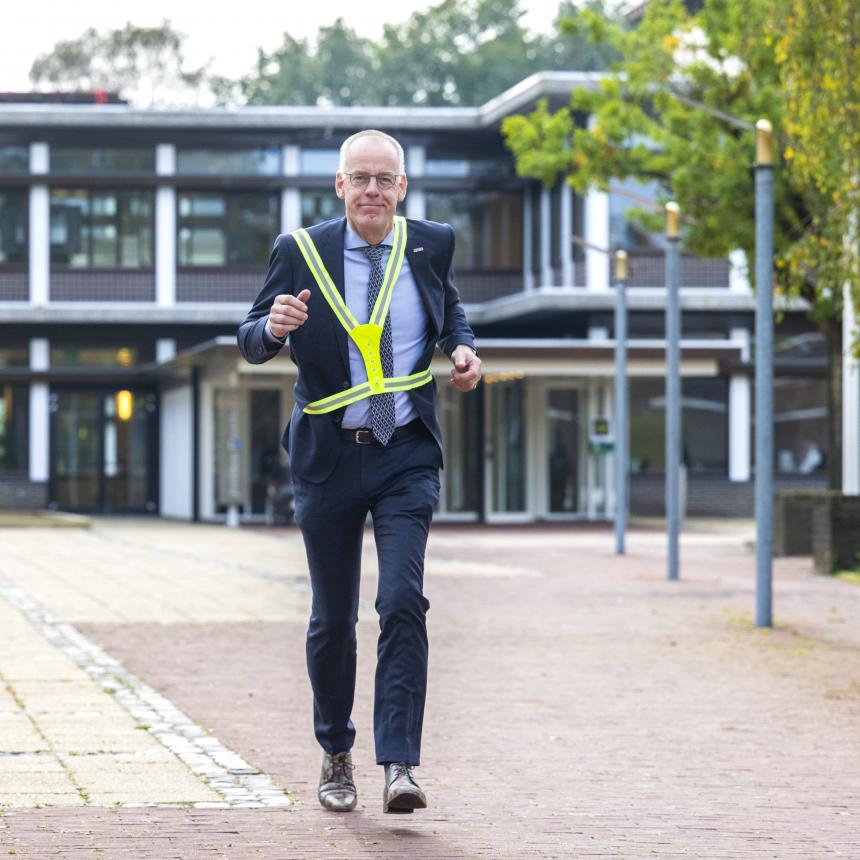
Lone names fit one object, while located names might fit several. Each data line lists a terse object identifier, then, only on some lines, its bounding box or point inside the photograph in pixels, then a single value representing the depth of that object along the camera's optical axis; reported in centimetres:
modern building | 3906
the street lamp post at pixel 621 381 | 2286
